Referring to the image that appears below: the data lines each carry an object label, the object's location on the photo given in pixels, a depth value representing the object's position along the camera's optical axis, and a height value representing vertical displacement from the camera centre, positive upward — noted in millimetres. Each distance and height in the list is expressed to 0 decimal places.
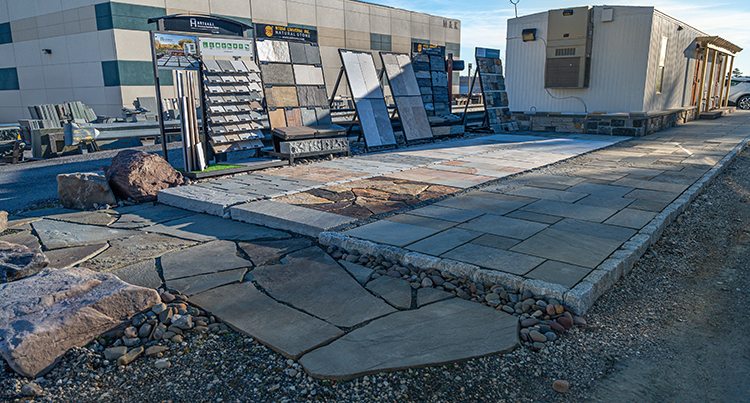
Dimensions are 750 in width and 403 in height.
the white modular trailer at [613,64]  12180 +829
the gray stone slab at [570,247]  3418 -1125
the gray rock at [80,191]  5648 -1005
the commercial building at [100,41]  17969 +2470
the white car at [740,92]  24438 +63
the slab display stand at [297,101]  8367 -19
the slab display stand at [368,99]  9922 +2
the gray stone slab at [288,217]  4383 -1100
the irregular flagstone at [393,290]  2984 -1226
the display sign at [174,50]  7309 +797
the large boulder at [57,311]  2293 -1081
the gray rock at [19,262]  3242 -1069
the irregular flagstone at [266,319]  2510 -1228
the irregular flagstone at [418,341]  2309 -1240
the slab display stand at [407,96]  10742 +53
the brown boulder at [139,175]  5879 -901
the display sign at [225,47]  8008 +916
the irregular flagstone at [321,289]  2842 -1220
